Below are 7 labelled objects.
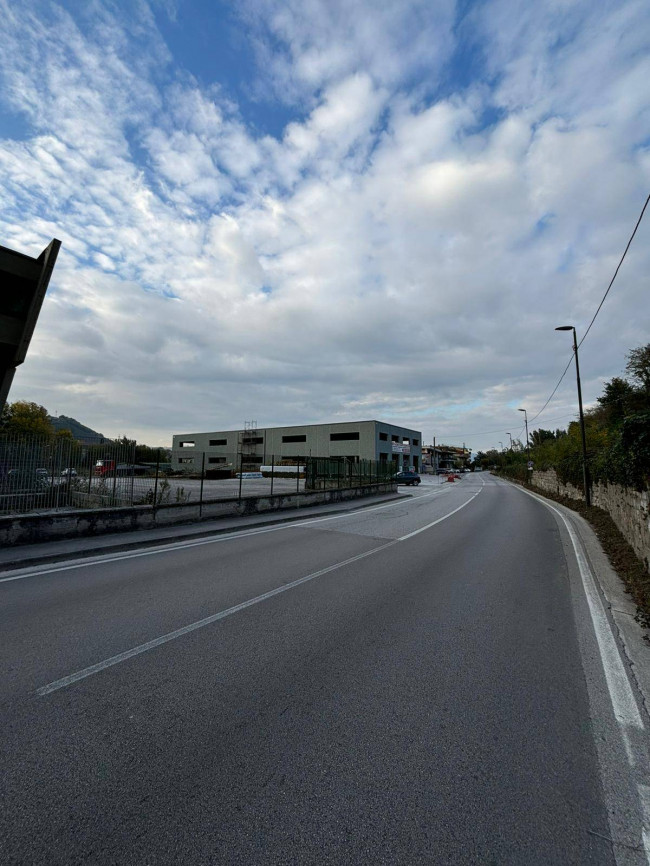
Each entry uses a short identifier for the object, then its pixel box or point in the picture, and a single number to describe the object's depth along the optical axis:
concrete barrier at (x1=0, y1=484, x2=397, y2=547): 9.30
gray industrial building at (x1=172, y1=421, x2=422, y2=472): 67.44
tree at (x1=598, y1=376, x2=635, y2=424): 18.44
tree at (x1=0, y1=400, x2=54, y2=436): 41.82
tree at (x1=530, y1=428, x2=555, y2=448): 74.64
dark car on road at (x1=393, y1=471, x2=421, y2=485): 44.62
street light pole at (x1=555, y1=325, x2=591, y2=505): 19.19
